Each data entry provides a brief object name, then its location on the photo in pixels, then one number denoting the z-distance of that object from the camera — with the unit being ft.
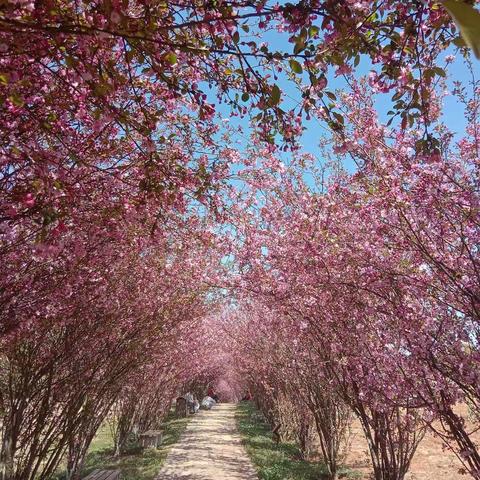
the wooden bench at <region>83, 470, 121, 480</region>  28.30
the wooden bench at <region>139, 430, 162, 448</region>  50.85
